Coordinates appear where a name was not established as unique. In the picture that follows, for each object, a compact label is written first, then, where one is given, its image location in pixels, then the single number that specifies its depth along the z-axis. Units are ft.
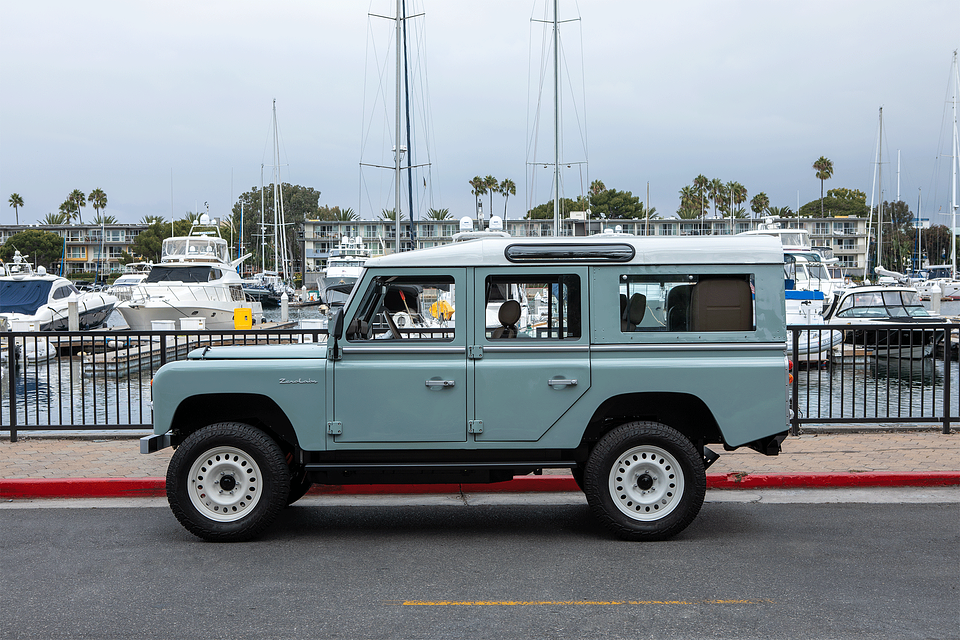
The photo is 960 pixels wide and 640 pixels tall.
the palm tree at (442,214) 347.36
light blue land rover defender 19.65
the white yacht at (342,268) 153.28
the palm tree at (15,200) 412.77
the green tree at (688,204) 359.87
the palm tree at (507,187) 362.84
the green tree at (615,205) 358.64
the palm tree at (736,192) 352.94
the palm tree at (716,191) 357.20
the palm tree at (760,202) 355.77
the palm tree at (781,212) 368.27
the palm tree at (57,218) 401.49
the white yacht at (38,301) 84.12
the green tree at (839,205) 393.70
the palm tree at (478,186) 359.87
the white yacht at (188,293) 100.27
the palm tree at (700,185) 357.20
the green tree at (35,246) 300.81
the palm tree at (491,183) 359.87
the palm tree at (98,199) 384.68
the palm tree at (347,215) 396.78
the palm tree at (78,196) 393.70
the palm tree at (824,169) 336.90
